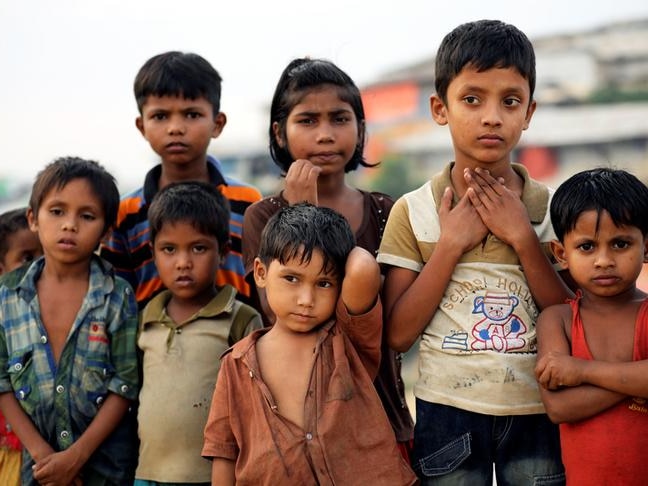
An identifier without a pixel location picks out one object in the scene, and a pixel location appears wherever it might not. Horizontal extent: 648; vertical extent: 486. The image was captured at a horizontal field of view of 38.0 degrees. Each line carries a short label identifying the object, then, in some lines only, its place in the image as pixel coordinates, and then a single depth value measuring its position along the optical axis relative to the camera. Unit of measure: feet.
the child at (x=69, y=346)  11.00
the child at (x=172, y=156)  12.90
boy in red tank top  9.02
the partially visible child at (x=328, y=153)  11.03
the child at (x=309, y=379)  9.21
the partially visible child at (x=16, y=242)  13.38
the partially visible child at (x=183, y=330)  10.81
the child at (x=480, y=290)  9.59
